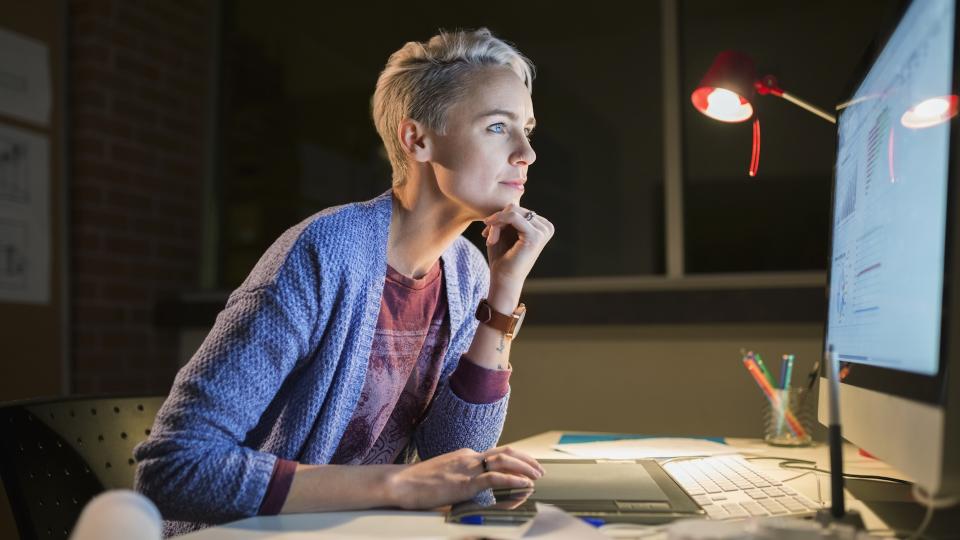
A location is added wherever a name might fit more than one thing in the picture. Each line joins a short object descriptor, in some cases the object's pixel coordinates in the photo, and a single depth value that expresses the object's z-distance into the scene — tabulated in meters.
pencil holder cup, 1.57
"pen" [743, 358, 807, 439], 1.58
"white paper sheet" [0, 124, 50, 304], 2.36
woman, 0.93
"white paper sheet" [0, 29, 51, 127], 2.37
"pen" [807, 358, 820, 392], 1.66
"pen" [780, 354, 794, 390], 1.65
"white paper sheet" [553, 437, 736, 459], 1.33
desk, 0.78
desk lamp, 1.33
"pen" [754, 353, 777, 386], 1.69
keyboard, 0.85
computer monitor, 0.64
